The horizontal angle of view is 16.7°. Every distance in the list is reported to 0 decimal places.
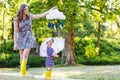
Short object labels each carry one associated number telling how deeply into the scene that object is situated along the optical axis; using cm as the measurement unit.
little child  1100
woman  991
